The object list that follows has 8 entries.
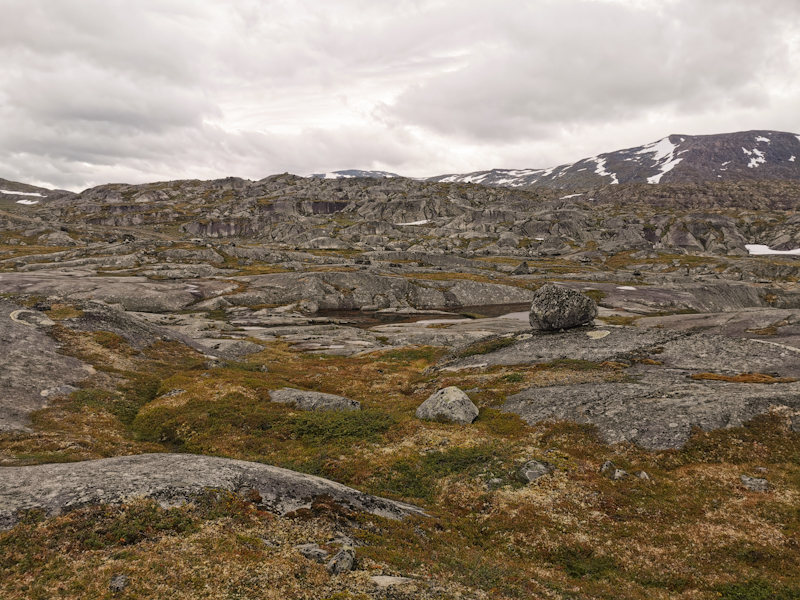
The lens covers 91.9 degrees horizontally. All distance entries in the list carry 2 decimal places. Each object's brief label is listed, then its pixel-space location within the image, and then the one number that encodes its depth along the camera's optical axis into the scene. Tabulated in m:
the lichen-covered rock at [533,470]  23.14
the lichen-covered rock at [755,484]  20.02
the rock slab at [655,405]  25.66
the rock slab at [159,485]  14.93
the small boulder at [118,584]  11.04
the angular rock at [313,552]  13.94
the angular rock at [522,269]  172.75
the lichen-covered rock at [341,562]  13.31
